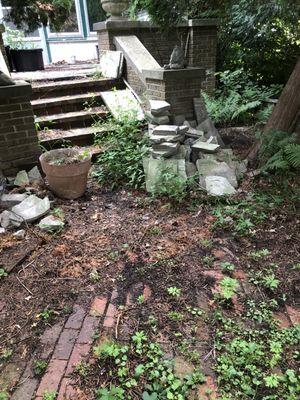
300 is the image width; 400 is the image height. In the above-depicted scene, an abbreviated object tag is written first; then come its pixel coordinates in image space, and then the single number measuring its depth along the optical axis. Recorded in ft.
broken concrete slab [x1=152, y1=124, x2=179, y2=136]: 13.40
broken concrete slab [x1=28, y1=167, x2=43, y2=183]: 12.88
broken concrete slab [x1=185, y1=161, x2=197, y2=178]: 13.00
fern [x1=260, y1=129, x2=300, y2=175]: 11.88
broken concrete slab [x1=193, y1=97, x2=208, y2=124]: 15.08
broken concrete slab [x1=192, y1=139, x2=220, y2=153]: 13.51
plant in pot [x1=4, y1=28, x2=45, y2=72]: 21.92
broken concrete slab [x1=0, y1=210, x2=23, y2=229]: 10.34
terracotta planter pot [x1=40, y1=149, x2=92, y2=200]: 11.64
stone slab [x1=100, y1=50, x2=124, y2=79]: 18.58
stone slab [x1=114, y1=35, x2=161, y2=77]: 17.07
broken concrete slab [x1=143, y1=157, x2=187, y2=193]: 12.35
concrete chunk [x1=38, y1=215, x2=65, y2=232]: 10.22
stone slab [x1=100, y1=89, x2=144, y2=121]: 15.70
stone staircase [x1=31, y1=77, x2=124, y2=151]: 15.51
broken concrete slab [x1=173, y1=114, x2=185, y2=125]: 14.89
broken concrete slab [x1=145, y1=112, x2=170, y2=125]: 14.25
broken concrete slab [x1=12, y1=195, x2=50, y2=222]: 10.51
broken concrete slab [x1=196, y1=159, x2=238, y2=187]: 12.81
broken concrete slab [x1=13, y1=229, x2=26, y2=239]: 9.87
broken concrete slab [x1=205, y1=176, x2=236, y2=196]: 11.98
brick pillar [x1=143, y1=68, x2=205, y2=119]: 14.23
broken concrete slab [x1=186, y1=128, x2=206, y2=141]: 14.30
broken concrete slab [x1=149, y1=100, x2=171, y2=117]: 13.93
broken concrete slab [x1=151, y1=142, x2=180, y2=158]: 13.16
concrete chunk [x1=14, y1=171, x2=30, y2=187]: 12.41
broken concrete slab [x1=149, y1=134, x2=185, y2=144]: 13.25
